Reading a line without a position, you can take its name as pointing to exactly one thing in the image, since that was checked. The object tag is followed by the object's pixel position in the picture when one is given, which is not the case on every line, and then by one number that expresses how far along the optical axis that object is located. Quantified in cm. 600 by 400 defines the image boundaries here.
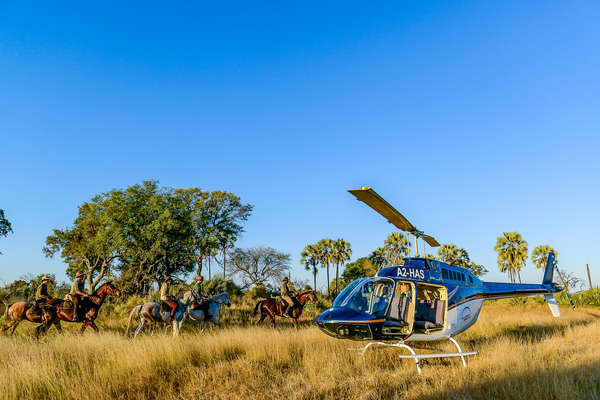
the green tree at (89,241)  2886
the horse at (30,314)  1273
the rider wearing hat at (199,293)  1517
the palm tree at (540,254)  5138
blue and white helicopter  825
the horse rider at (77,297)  1283
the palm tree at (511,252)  4995
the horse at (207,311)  1508
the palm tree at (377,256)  5486
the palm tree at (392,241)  5275
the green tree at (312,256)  5750
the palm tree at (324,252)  5703
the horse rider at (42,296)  1277
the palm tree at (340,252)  5622
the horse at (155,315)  1337
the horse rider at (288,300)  1708
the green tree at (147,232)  2861
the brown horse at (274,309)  1695
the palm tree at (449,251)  5126
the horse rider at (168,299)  1365
